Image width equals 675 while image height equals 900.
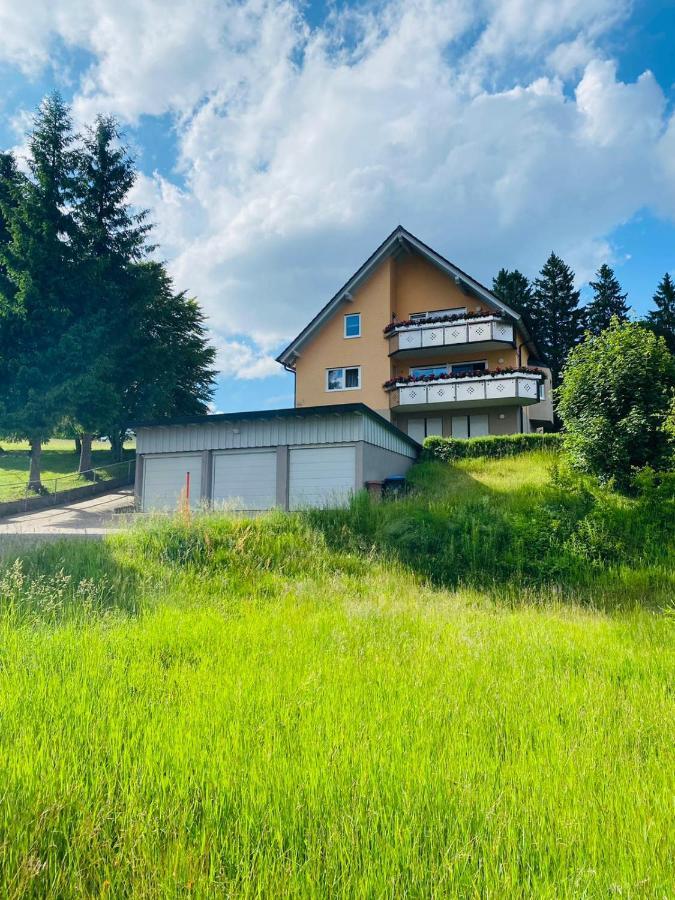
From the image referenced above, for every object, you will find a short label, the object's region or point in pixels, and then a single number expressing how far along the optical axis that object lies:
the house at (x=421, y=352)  26.53
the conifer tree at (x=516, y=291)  45.69
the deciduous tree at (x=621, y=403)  12.95
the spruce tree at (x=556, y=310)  46.12
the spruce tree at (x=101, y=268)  25.31
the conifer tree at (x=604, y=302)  47.78
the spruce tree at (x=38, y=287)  24.09
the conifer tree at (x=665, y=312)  42.62
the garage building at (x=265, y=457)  16.34
